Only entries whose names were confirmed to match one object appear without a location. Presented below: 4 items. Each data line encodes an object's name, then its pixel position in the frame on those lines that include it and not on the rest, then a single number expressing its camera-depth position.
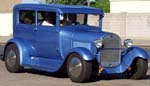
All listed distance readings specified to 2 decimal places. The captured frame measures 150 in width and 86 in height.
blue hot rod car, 13.12
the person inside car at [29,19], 15.00
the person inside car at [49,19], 14.16
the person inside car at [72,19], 14.13
